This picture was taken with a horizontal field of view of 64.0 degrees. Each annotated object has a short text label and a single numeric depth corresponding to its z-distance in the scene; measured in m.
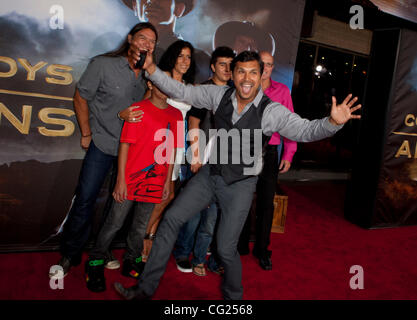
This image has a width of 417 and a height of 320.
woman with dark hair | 2.83
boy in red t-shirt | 2.53
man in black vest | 2.26
